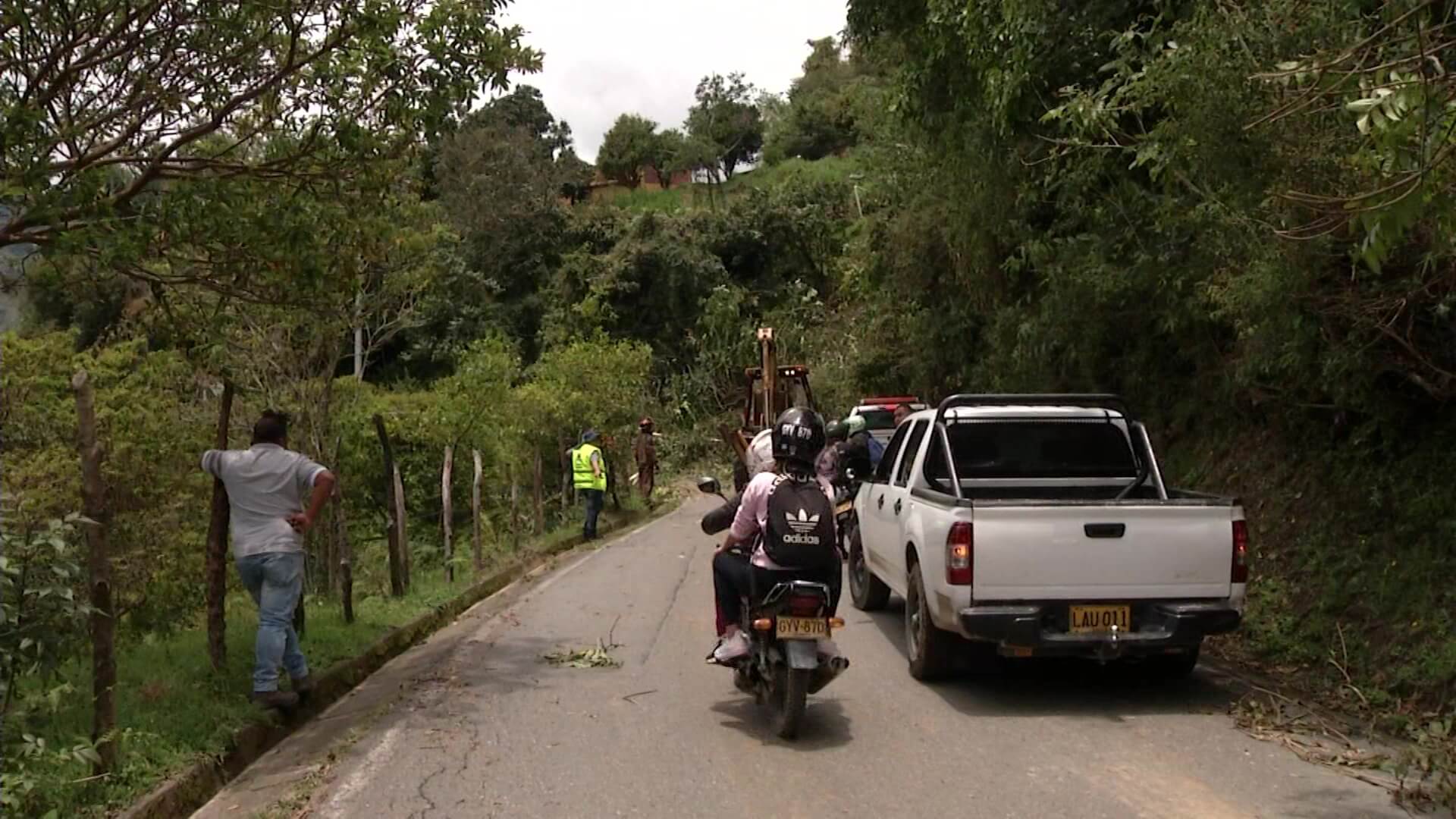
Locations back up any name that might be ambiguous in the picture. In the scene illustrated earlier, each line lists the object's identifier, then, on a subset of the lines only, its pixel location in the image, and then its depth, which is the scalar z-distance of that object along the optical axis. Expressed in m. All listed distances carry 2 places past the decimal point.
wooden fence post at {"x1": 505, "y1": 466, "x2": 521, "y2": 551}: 17.89
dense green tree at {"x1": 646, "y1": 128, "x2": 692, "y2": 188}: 64.19
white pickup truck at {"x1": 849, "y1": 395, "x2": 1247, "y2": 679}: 7.12
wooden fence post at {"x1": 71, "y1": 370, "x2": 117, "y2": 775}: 5.74
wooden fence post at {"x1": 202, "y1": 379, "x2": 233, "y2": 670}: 7.70
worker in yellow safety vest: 19.30
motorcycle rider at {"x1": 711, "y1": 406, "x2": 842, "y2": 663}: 6.86
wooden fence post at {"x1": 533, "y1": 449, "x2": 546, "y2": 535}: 20.61
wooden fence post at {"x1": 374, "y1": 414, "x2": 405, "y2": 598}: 11.90
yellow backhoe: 21.55
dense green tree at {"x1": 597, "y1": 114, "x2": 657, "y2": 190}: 67.06
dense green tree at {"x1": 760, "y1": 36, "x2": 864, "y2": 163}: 65.00
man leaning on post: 7.17
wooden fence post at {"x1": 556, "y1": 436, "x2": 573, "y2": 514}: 22.91
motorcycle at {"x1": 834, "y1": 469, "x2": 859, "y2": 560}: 11.84
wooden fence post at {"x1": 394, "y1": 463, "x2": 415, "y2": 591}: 11.85
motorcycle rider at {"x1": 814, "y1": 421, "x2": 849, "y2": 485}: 11.75
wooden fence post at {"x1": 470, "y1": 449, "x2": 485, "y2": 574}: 15.05
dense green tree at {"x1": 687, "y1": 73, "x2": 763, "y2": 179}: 62.56
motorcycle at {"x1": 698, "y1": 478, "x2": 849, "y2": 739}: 6.61
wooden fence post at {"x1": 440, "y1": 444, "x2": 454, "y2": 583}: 13.72
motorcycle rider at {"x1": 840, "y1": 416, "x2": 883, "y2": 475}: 11.02
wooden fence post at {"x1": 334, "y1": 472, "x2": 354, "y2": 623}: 10.12
